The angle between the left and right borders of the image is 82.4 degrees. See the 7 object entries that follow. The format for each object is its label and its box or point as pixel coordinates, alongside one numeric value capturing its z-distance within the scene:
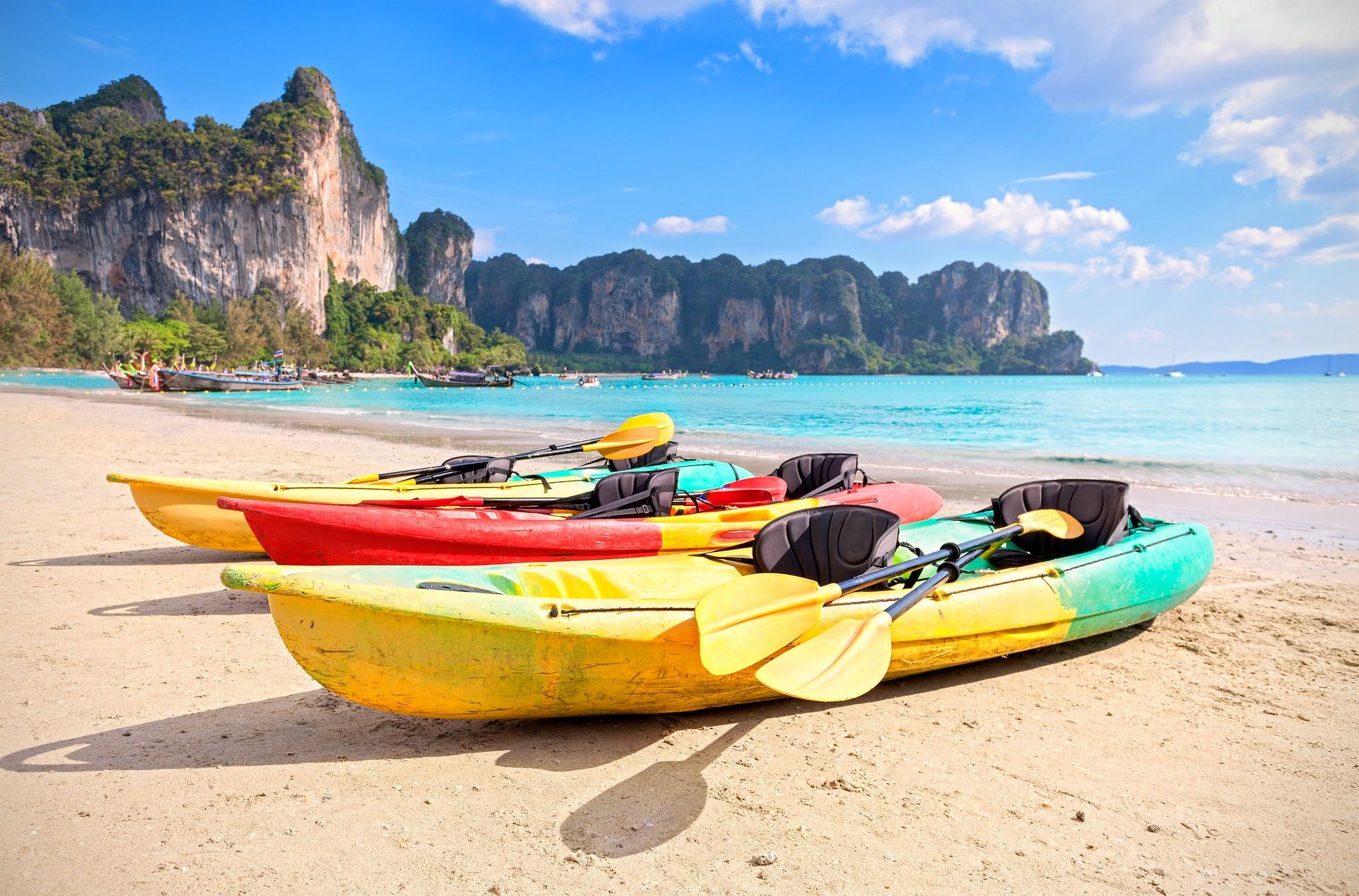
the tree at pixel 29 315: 47.94
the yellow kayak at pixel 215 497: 5.44
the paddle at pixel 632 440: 7.36
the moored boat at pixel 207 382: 38.09
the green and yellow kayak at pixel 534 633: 2.57
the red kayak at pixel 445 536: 4.35
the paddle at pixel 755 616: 2.74
